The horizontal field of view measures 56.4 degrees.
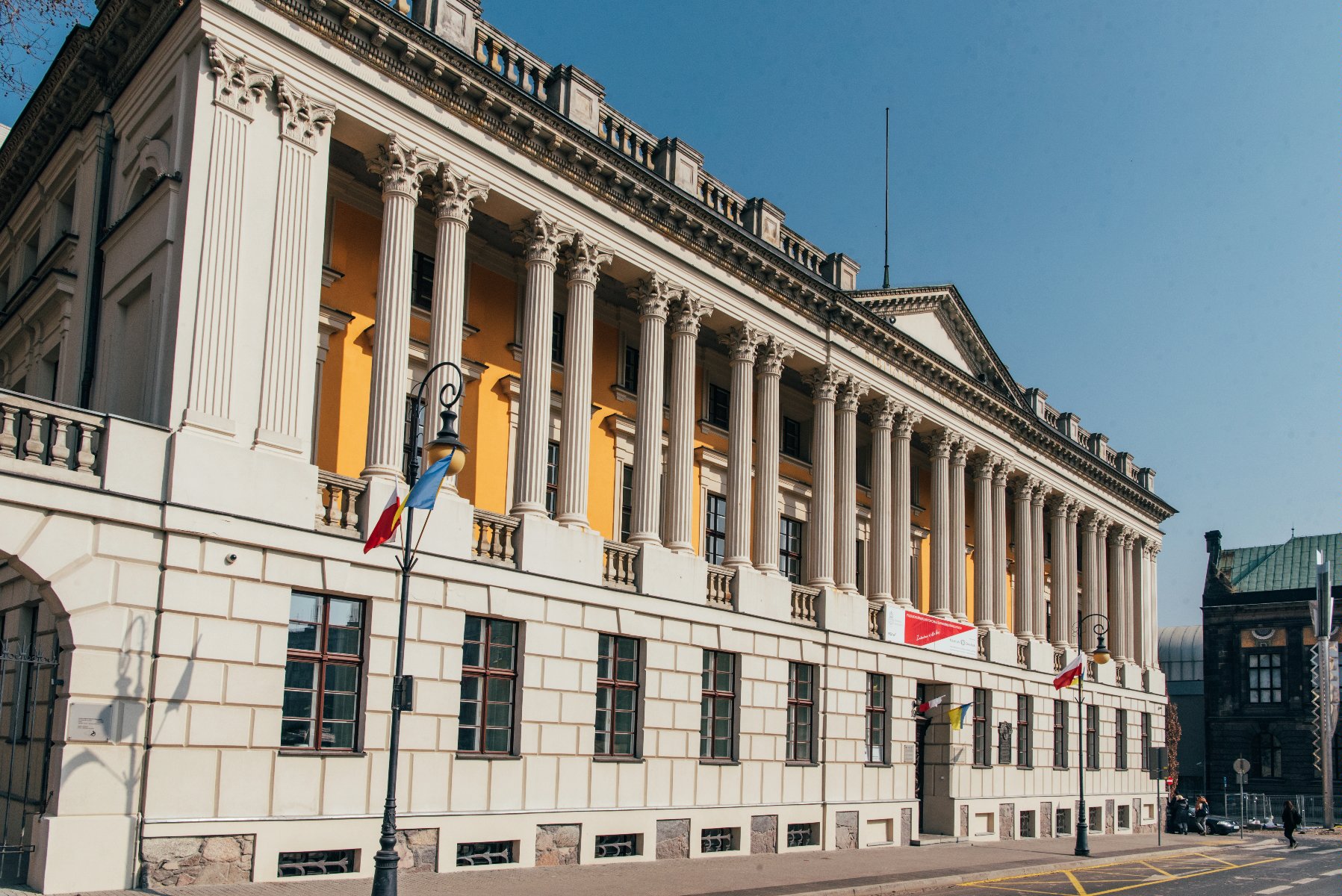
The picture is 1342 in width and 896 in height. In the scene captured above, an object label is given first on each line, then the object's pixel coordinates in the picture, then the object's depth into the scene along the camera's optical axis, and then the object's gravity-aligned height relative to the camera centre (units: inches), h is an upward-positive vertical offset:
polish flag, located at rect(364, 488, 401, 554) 714.8 +76.4
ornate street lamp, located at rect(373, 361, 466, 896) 579.5 -10.4
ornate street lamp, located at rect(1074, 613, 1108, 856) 1318.9 -133.4
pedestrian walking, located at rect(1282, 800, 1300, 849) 1761.8 -186.4
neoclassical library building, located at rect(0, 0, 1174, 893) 693.9 +127.4
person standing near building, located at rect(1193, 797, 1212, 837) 2145.7 -225.5
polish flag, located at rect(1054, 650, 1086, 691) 1499.8 +6.4
